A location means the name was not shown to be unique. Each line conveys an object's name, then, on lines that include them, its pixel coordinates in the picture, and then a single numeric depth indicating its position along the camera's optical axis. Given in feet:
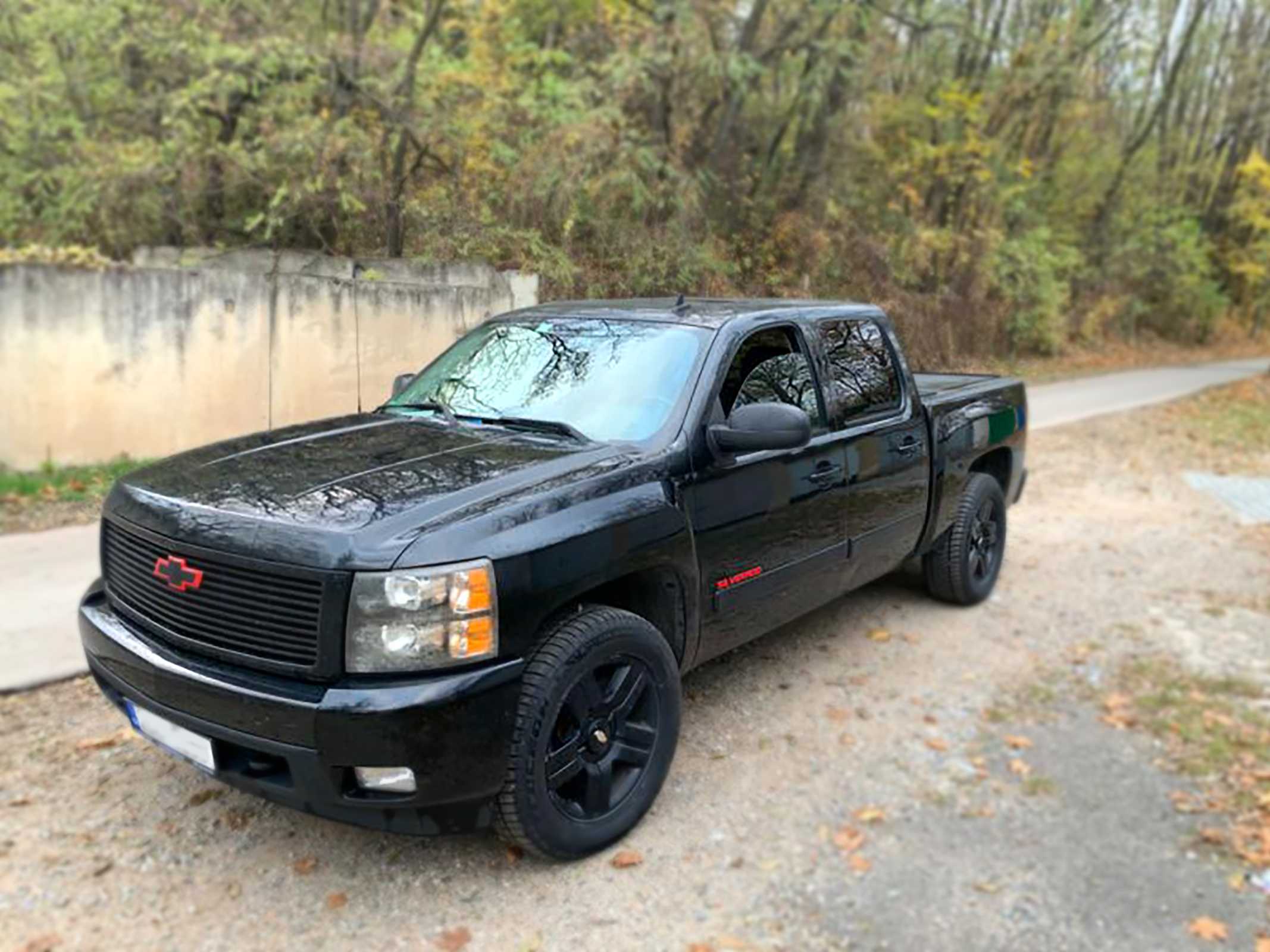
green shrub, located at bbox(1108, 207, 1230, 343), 93.66
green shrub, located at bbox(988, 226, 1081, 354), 70.33
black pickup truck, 9.18
